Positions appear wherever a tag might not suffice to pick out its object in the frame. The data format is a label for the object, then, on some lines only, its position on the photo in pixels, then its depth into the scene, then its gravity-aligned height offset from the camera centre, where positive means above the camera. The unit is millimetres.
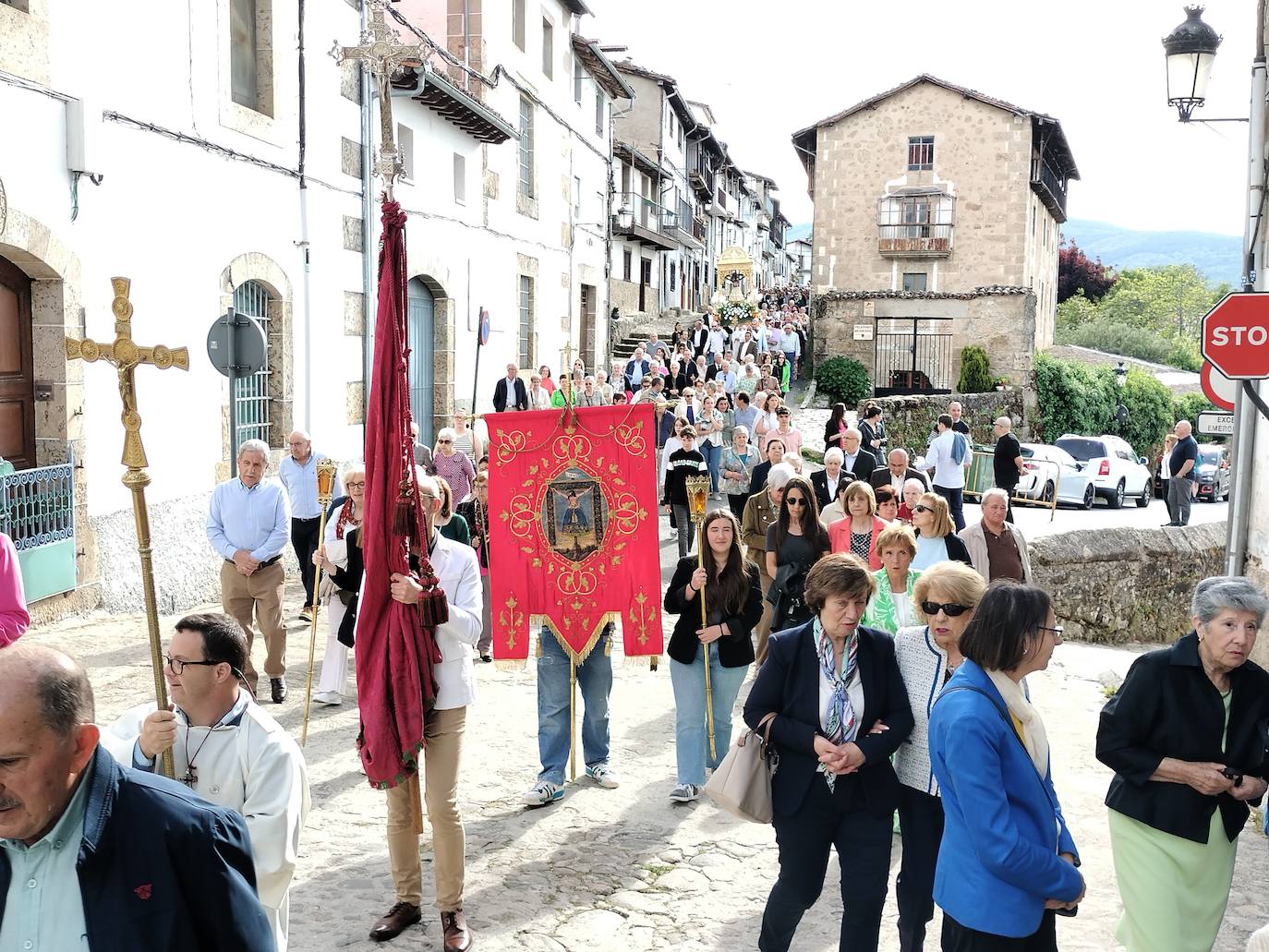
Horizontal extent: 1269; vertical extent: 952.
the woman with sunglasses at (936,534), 6980 -869
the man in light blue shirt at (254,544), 7914 -1081
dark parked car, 25500 -1792
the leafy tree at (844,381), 31656 +254
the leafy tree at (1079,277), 68250 +6843
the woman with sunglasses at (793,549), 7035 -979
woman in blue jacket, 3229 -1147
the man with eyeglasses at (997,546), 7230 -971
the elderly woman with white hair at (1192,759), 3770 -1208
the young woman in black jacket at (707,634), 6387 -1353
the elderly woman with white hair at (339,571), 6906 -1118
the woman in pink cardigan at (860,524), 7753 -901
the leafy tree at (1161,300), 64625 +5248
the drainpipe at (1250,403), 7863 -62
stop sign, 5883 +293
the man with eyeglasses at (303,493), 9812 -901
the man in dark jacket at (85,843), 2082 -851
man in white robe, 3107 -1000
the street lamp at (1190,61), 9445 +2719
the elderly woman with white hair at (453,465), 10852 -737
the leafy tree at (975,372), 32312 +549
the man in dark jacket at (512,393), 17453 -80
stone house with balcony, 33656 +4965
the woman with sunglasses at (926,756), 4332 -1408
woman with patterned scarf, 4051 -1256
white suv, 23625 -1549
